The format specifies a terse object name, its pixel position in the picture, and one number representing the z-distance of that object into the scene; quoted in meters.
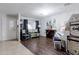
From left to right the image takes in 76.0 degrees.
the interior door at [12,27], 2.56
